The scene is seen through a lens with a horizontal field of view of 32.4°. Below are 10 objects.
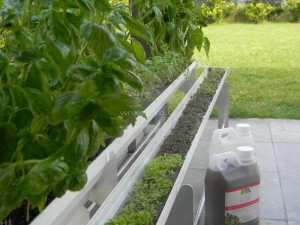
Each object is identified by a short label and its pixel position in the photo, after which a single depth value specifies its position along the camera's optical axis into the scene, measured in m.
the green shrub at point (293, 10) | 12.30
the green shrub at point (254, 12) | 12.30
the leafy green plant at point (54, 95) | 0.78
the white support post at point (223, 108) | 3.97
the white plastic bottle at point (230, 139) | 2.78
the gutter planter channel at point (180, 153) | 1.54
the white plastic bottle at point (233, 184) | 2.50
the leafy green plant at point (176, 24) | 2.54
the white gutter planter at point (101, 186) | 1.13
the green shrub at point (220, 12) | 12.18
